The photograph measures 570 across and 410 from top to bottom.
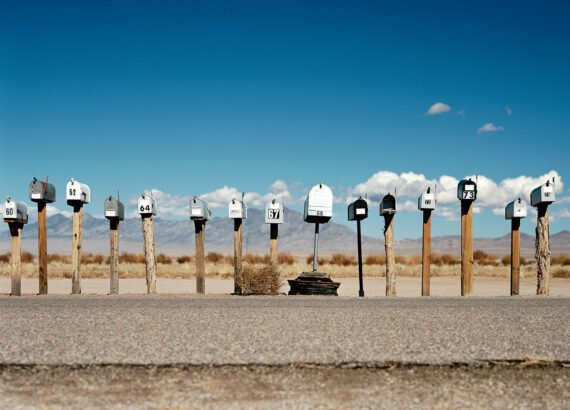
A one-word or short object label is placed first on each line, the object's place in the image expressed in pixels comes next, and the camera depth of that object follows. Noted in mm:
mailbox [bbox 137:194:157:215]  13020
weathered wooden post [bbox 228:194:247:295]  12852
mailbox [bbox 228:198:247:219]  13125
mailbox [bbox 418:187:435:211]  12606
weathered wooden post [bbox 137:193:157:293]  12797
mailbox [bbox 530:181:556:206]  12547
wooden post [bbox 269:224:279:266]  13031
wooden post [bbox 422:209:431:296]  12492
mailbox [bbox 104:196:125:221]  12883
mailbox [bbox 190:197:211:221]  13133
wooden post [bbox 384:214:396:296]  12453
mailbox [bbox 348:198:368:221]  13086
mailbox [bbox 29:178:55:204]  12359
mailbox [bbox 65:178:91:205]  12445
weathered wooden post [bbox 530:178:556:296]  12586
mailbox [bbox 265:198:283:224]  12984
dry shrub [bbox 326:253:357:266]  39212
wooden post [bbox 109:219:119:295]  12633
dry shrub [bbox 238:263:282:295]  12852
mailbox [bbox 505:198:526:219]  12930
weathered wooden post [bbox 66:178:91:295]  12344
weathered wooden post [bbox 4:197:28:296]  12578
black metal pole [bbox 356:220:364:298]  12611
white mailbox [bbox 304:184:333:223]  12867
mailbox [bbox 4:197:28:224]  12641
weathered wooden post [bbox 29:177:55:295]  12328
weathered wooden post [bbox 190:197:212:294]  12906
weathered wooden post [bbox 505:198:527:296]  12867
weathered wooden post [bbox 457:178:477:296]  12492
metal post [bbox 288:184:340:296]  12266
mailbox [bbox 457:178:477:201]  12570
